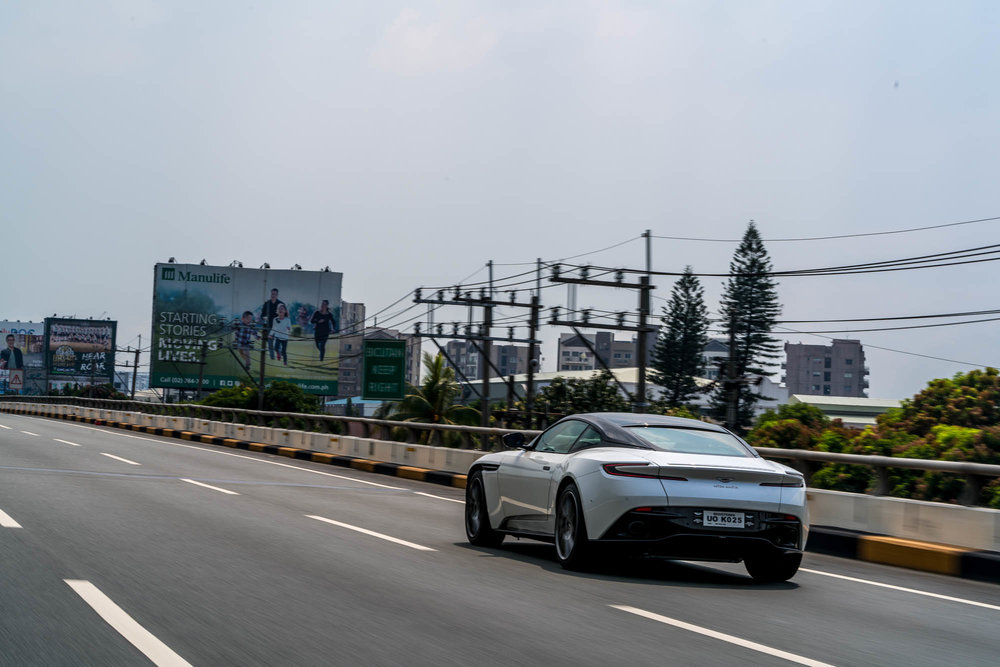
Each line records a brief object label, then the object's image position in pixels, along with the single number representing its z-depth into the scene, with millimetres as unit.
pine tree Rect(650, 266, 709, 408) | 83562
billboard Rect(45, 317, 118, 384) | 148125
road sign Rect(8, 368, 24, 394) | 146175
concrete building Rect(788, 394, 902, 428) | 130125
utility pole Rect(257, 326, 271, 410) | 63719
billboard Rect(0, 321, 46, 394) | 171625
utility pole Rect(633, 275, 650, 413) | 35438
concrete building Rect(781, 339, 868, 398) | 192000
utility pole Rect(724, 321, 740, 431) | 32438
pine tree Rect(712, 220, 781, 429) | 78500
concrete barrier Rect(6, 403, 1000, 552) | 10906
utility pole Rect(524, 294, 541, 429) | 43762
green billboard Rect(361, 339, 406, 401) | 50500
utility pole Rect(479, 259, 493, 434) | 45719
